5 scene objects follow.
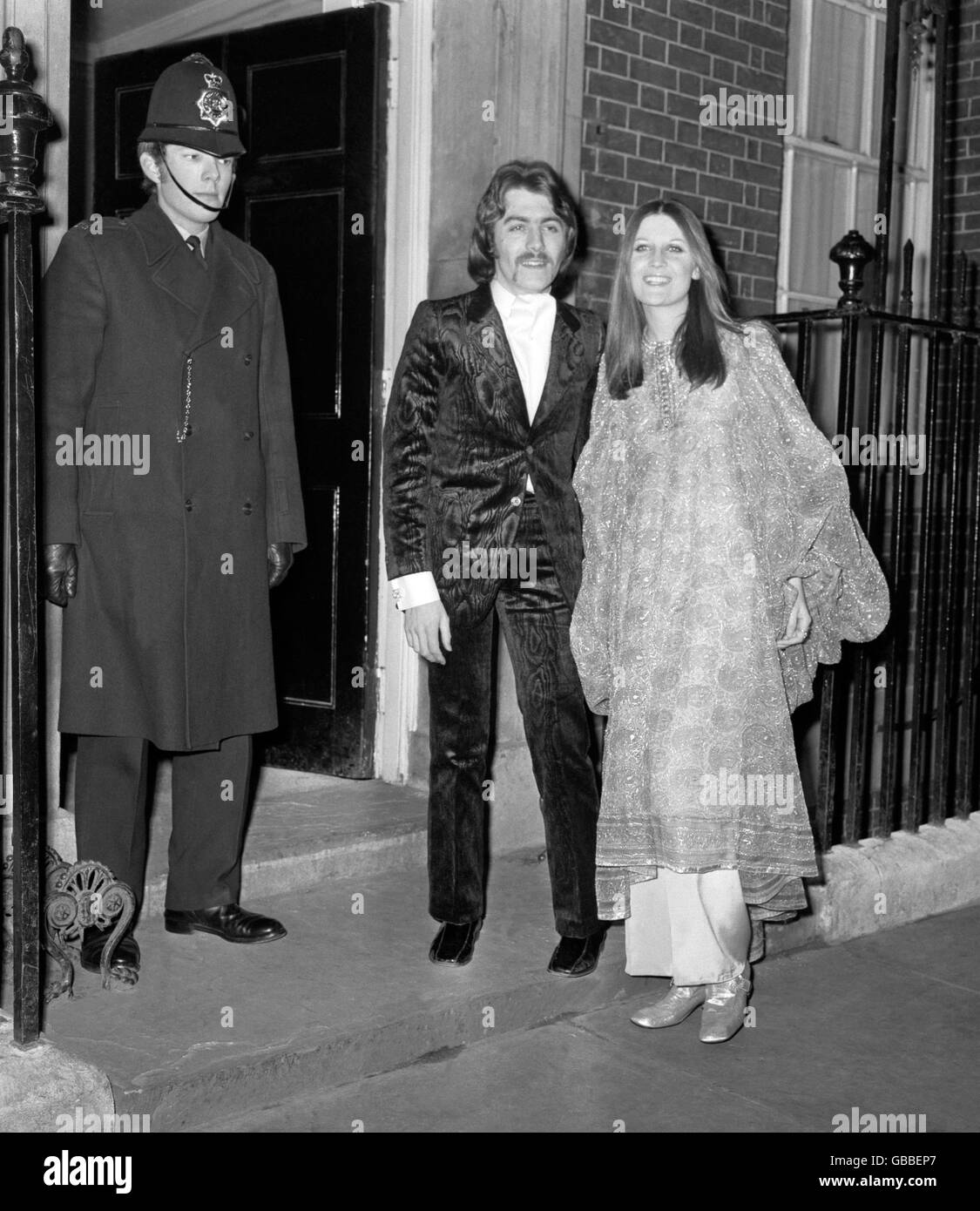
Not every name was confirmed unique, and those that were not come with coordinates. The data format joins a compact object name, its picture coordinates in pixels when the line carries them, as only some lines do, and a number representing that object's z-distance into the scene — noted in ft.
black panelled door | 17.66
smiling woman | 11.91
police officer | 12.30
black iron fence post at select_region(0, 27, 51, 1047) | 9.56
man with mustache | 12.73
